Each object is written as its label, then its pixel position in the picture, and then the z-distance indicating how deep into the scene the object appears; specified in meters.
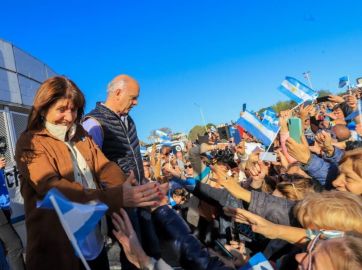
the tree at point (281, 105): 38.97
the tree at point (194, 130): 33.17
